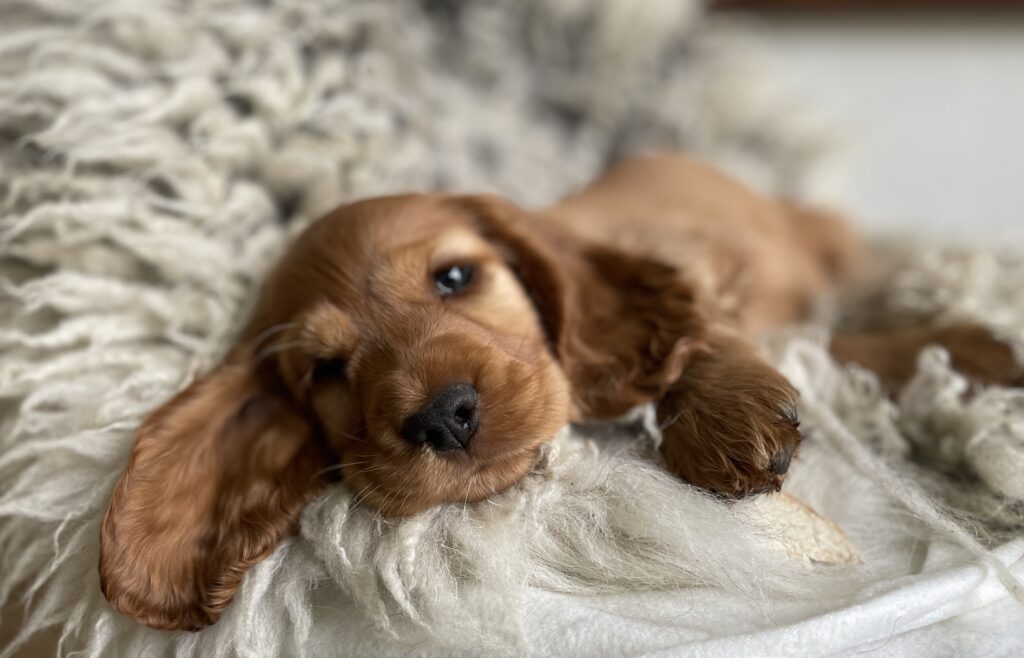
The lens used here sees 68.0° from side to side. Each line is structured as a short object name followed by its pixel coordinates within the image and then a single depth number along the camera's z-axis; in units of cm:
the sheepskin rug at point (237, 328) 20
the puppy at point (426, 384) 22
